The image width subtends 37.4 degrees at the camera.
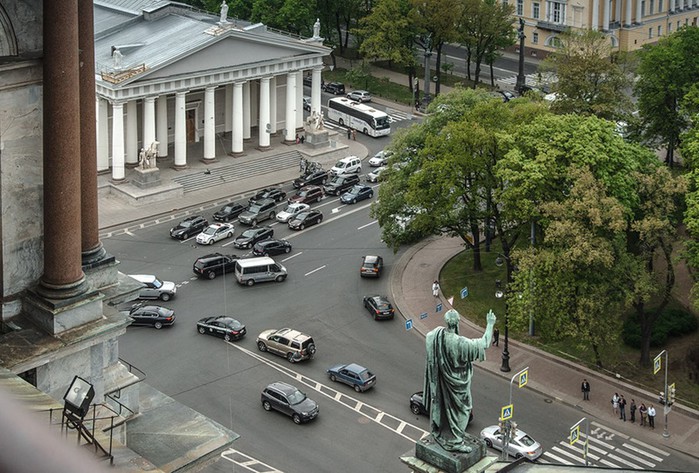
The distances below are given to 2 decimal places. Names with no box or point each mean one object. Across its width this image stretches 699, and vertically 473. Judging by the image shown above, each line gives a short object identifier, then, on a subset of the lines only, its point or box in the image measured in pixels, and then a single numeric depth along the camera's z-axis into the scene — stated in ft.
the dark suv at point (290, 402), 214.28
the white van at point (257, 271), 283.18
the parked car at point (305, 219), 326.65
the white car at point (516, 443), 204.85
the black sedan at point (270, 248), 303.68
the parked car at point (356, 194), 352.28
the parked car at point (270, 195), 345.10
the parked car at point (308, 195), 346.54
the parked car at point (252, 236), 310.04
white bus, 425.69
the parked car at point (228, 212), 331.77
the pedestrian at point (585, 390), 226.99
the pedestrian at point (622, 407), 220.02
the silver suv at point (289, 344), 240.73
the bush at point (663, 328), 245.86
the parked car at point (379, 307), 264.72
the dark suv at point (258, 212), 327.88
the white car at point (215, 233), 311.06
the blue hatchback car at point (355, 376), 228.22
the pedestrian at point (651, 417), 216.33
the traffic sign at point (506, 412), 197.15
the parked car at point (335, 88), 472.85
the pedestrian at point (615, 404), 221.25
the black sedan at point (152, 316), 253.85
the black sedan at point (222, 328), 250.57
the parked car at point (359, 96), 463.01
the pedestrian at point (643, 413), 217.77
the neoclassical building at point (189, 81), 358.43
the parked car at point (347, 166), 378.32
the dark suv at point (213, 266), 286.46
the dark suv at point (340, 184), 360.69
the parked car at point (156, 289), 270.67
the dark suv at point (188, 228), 315.17
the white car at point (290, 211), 331.77
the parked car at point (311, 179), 367.45
